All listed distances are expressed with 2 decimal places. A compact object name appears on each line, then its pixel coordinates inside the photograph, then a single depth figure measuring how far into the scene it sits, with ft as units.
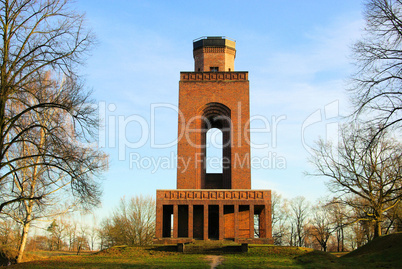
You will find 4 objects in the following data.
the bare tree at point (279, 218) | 176.96
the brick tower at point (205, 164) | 101.40
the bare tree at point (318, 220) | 165.94
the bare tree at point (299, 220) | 182.91
